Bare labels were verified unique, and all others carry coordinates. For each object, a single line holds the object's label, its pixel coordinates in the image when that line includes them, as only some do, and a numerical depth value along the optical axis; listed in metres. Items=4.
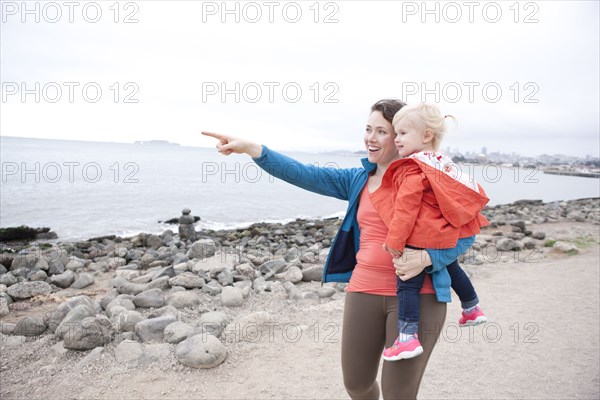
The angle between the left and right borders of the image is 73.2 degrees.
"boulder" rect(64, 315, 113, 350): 4.52
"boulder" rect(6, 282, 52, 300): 6.89
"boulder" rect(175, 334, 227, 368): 4.23
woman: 2.21
